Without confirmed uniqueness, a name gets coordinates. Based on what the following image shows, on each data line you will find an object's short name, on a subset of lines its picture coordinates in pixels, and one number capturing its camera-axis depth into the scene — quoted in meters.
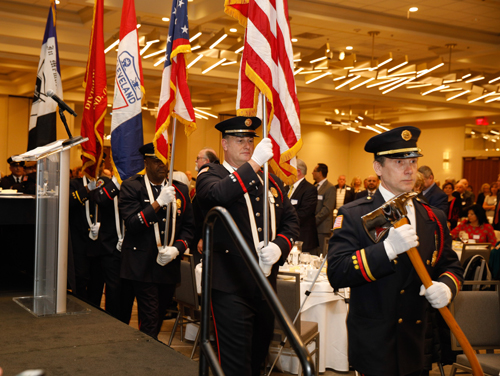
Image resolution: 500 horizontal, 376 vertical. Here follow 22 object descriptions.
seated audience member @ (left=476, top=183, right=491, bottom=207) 14.19
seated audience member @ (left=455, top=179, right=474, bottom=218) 12.54
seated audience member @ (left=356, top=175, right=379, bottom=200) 12.16
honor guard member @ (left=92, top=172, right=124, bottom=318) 4.72
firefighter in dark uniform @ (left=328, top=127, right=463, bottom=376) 2.27
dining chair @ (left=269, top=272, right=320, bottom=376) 3.78
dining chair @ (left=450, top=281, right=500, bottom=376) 3.54
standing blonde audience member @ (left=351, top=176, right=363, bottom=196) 16.91
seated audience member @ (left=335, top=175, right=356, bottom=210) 14.02
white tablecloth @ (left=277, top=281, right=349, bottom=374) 4.32
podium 2.93
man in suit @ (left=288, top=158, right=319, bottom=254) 6.92
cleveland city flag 4.48
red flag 4.77
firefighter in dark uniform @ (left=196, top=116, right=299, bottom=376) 2.67
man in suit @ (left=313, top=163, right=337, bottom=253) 8.71
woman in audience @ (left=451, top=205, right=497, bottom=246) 7.71
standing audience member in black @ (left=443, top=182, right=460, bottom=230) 10.40
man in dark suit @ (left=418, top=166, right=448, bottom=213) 6.51
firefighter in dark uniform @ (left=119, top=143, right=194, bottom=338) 3.94
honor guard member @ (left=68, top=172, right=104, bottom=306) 5.24
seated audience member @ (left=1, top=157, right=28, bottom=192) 10.07
